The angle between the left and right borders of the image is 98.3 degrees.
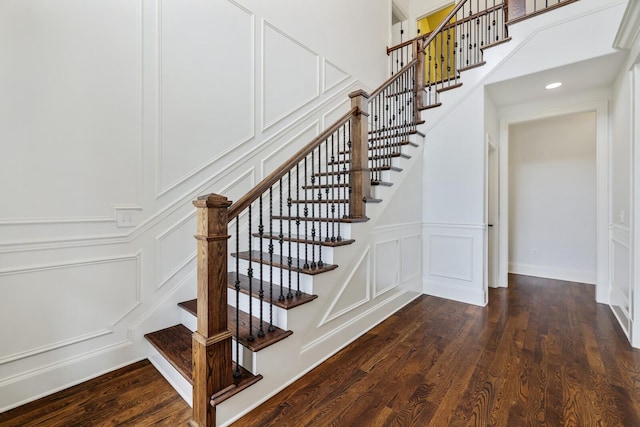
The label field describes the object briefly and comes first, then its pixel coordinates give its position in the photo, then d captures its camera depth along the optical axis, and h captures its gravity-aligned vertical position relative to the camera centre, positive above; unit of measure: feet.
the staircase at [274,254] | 4.77 -0.99
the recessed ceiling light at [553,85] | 10.41 +4.97
